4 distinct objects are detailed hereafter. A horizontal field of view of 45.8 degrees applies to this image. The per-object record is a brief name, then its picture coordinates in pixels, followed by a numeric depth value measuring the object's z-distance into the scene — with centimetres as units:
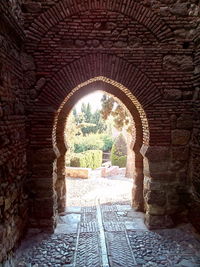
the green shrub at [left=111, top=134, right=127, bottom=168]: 1816
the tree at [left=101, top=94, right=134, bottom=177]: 847
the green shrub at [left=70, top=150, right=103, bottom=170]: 1473
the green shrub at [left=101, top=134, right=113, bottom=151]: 2473
